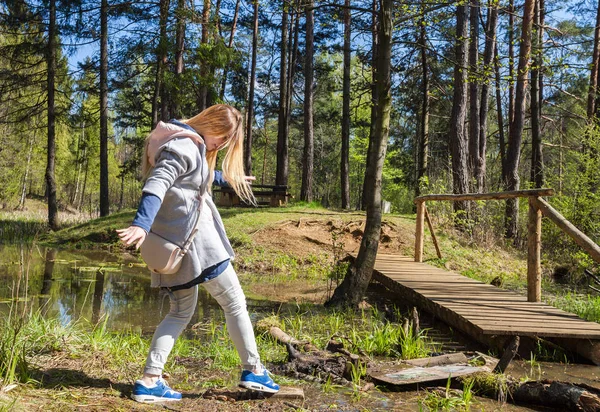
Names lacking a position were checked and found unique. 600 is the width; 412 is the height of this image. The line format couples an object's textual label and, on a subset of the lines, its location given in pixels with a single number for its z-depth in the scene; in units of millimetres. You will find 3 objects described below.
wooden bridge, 5023
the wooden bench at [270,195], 18781
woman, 3168
